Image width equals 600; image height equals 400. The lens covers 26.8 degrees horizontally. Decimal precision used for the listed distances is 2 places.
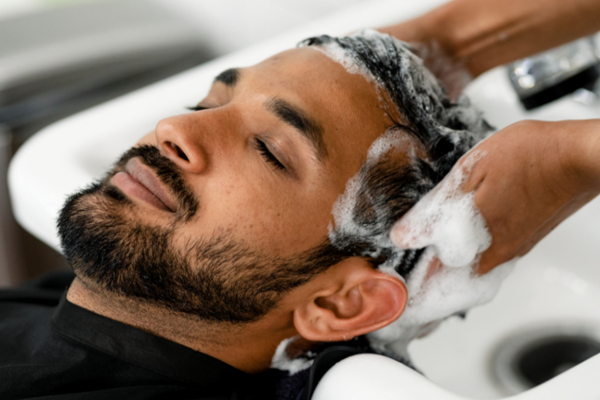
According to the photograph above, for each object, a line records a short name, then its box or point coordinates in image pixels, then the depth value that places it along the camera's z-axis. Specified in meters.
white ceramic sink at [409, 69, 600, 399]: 0.75
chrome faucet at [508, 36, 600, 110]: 0.74
